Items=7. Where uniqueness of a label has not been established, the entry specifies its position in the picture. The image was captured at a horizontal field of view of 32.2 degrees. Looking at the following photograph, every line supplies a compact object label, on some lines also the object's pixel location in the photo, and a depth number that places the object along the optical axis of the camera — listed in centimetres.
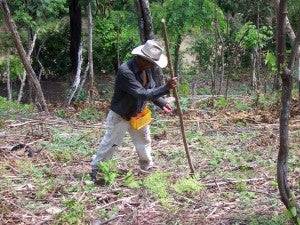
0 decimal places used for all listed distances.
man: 602
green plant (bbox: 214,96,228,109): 1134
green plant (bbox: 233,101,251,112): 1124
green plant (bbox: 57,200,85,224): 504
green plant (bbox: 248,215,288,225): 486
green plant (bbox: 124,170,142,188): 609
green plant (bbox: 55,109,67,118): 1103
